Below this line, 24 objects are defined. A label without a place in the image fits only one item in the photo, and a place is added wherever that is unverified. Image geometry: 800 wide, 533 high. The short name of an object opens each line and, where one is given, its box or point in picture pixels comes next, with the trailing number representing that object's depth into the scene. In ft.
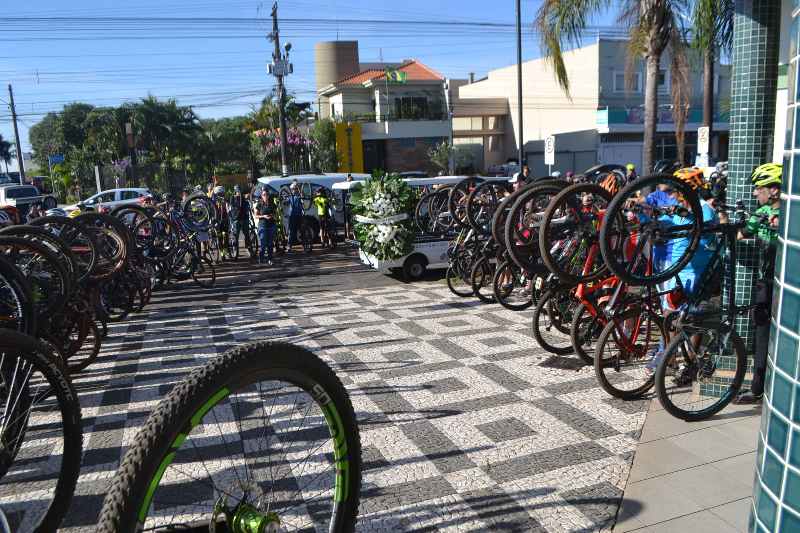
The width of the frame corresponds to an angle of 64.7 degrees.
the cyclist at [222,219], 51.41
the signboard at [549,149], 59.58
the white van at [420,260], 39.50
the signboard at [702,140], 55.29
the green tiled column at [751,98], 16.88
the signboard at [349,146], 120.37
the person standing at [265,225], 47.96
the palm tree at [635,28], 42.14
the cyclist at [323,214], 54.43
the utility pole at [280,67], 81.92
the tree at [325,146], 118.62
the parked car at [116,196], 86.53
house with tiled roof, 125.80
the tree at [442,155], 121.49
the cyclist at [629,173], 31.63
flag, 126.11
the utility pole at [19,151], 153.07
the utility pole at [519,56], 70.74
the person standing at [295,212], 53.31
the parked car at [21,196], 95.01
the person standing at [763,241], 16.56
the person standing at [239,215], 52.39
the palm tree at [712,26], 37.47
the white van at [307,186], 56.44
